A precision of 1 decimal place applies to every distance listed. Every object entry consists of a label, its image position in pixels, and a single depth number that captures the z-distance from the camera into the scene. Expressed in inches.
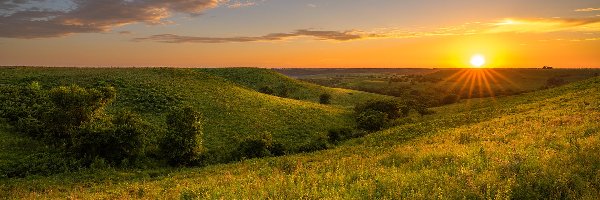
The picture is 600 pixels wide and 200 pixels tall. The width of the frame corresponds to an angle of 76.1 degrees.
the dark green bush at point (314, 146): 1819.6
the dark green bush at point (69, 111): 1485.5
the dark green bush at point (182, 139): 1470.2
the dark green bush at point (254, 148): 1603.1
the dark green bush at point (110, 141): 1391.5
